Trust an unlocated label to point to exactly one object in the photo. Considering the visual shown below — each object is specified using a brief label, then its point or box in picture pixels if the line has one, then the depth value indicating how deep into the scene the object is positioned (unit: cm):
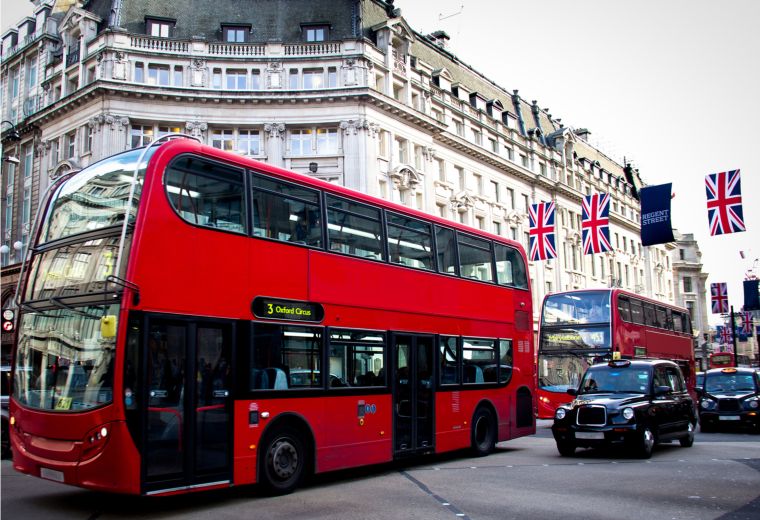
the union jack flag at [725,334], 7306
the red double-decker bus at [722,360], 5325
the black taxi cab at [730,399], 2147
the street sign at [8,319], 1563
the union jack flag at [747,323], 5647
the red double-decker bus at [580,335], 2320
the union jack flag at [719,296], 4975
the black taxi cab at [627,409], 1435
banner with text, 2400
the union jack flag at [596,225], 3288
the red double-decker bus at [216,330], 894
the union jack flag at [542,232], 3634
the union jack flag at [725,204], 2172
